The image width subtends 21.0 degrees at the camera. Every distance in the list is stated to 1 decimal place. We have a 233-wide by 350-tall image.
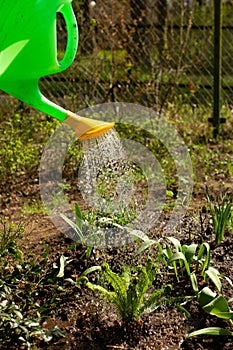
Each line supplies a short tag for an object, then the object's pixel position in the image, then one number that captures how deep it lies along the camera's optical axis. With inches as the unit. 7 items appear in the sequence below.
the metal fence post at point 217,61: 225.0
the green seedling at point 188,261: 112.2
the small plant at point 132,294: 105.6
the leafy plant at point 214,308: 102.0
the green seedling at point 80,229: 125.6
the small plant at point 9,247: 118.3
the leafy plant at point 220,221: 129.4
